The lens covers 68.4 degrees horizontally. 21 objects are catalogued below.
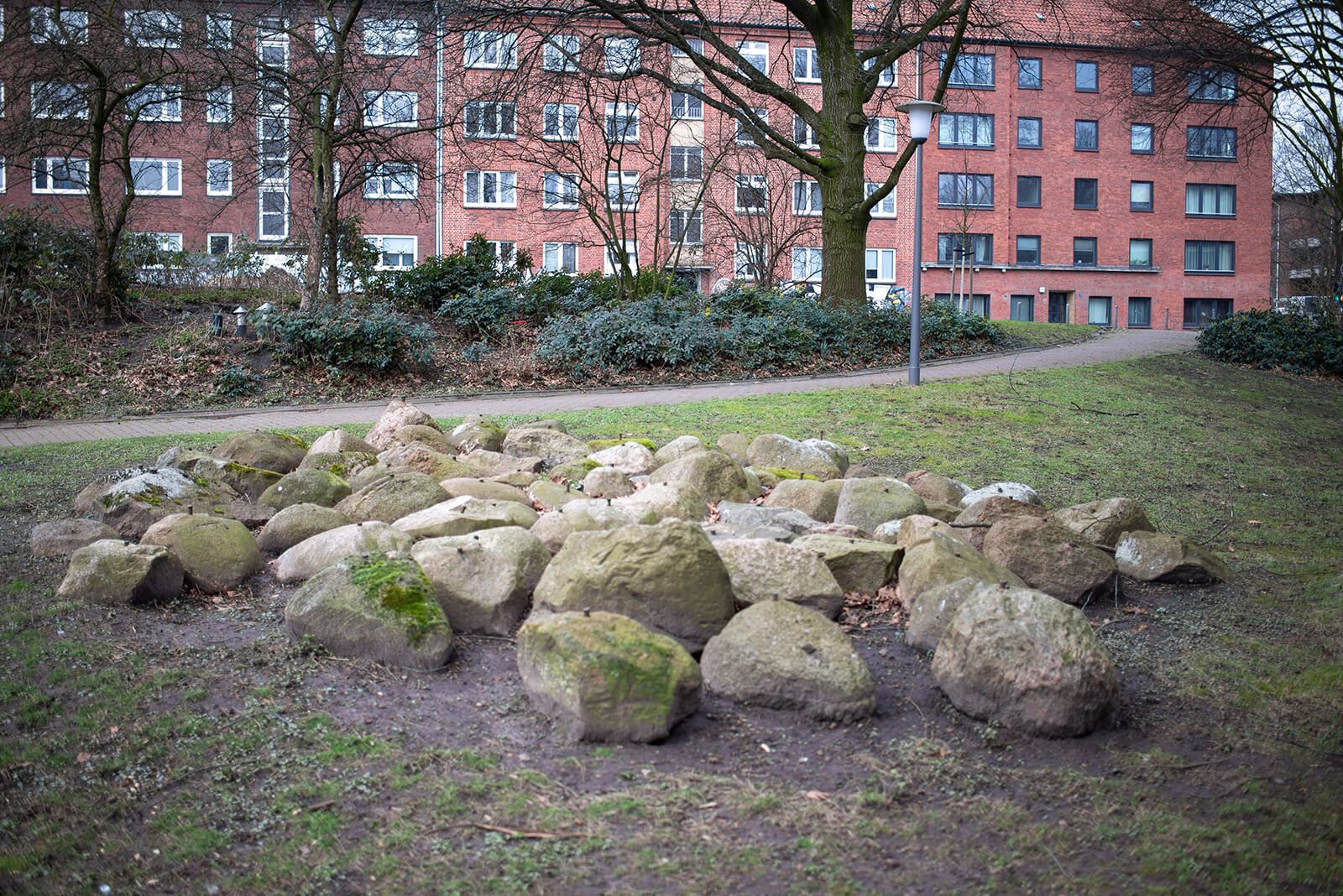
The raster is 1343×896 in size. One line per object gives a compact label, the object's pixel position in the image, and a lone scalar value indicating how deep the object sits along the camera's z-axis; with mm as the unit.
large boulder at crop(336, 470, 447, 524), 6000
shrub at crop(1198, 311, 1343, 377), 20562
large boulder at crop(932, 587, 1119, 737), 3820
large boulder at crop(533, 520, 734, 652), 4305
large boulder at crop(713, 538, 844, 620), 4750
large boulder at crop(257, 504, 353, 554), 5797
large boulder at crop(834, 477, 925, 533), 6215
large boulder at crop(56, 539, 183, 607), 4938
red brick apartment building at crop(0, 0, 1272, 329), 18203
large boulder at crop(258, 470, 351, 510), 6441
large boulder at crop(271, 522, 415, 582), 5148
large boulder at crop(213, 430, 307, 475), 7332
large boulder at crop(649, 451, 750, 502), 6672
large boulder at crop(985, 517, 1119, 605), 5402
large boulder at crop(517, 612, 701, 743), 3643
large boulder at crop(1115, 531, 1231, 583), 5898
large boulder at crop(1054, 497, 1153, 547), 6355
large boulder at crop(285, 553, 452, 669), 4285
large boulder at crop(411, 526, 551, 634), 4637
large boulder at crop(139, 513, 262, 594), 5238
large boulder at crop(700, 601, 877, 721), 3914
